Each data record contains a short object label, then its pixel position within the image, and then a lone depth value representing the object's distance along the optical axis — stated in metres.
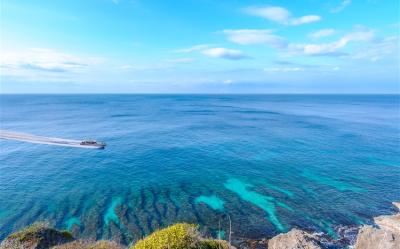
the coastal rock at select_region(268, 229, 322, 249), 24.27
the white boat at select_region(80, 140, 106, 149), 76.38
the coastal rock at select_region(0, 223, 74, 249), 25.91
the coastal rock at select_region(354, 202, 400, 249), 23.56
